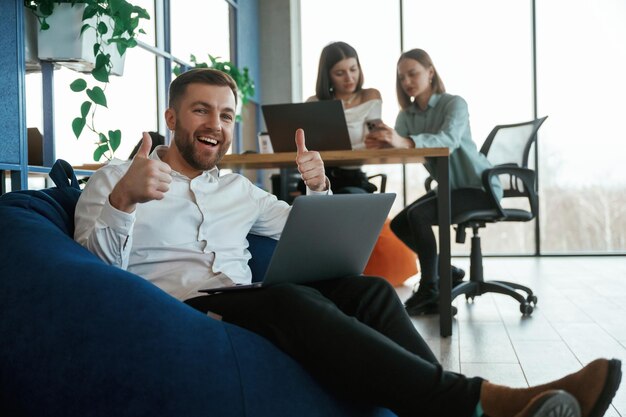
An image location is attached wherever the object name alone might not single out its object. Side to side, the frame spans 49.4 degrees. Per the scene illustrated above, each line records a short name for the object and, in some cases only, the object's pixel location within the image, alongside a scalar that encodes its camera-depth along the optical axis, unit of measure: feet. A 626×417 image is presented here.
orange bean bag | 14.94
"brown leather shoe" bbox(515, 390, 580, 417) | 3.85
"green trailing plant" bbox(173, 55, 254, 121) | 17.12
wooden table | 9.44
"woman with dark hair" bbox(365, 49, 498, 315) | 11.43
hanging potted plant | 10.29
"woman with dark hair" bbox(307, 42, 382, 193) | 12.10
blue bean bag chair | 3.92
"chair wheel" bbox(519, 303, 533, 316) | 11.21
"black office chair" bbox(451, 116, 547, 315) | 11.54
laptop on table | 9.81
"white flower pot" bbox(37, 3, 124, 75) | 10.31
